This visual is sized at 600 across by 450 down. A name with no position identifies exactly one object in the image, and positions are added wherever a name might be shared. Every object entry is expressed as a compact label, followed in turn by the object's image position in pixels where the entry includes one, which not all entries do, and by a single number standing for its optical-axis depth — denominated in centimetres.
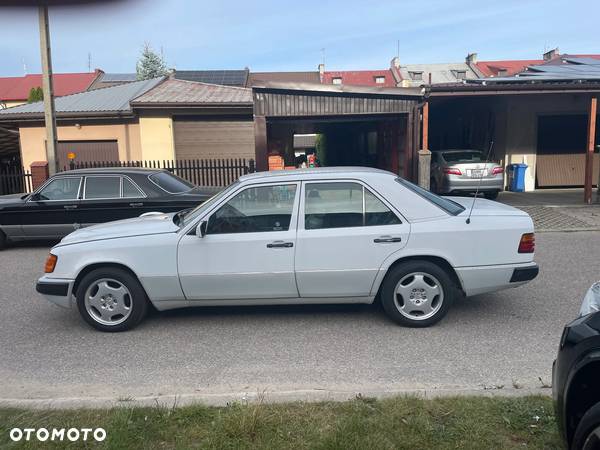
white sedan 492
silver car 1430
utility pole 1166
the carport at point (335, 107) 1381
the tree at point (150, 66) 5347
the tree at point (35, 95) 3959
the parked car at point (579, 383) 227
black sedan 943
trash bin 1716
